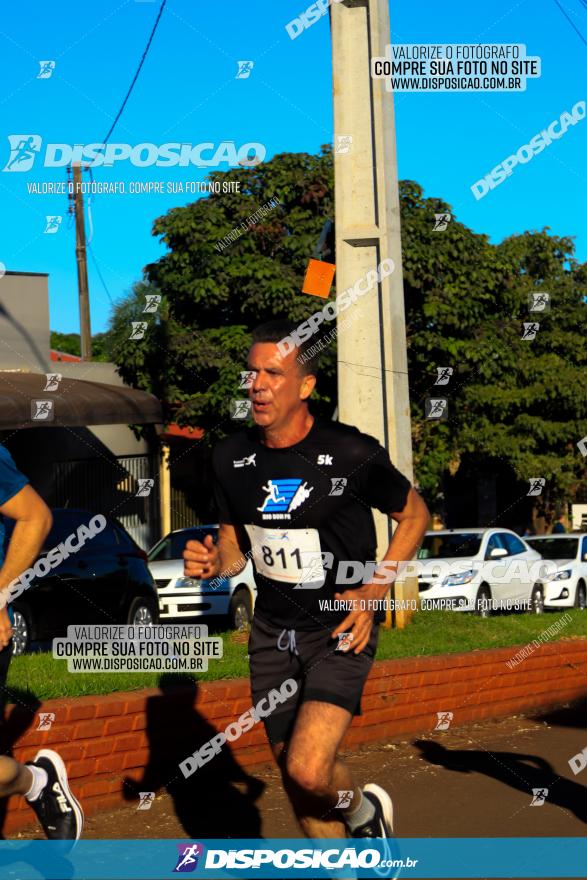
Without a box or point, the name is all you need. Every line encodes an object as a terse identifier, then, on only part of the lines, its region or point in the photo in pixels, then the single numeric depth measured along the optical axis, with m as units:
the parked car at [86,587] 13.12
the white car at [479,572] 19.22
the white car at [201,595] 17.33
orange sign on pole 11.06
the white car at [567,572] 23.02
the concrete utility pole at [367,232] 12.06
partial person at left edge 4.90
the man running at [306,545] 4.77
